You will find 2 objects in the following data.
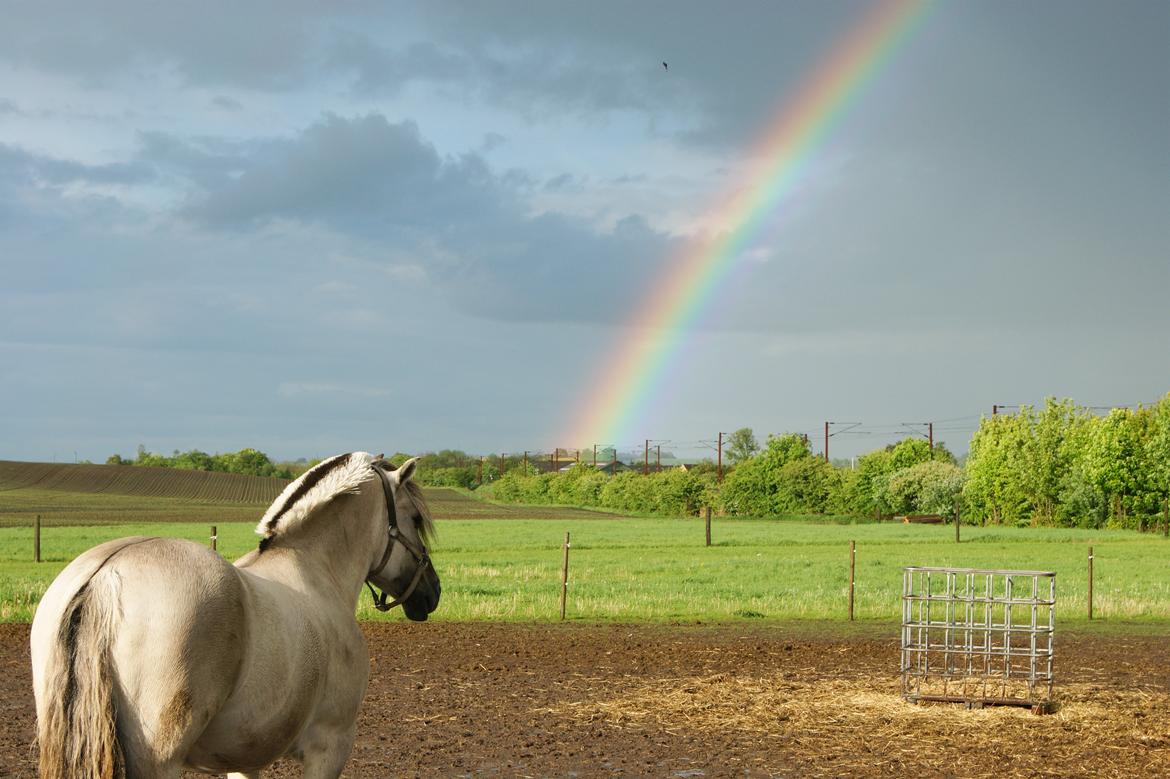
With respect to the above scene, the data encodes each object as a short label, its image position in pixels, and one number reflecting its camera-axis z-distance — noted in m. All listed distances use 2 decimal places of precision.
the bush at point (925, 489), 72.06
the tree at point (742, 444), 128.75
